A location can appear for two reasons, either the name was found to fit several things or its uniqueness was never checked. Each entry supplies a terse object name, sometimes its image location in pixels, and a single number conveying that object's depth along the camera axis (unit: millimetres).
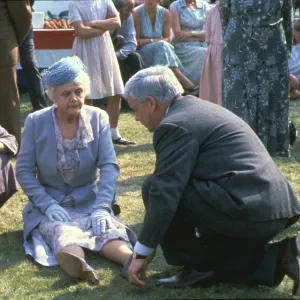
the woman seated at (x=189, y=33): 9797
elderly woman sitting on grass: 4352
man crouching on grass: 3420
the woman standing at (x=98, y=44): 7008
